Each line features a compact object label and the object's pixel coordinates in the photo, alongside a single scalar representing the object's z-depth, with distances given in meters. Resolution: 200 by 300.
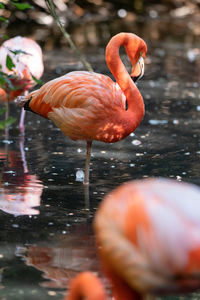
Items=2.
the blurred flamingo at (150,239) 4.45
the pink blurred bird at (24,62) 14.24
